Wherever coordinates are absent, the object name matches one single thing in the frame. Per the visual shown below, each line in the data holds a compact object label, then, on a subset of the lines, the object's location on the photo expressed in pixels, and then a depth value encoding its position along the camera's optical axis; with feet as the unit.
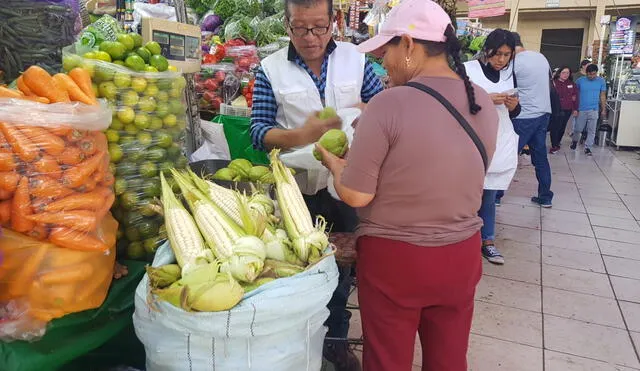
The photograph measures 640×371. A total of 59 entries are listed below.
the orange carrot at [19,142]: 4.40
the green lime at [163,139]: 6.33
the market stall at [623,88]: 34.86
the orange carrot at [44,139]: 4.50
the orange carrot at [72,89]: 5.05
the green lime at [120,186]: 5.93
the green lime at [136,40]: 6.60
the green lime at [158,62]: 6.47
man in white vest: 7.32
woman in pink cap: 5.01
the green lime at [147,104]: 6.08
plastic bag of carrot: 4.42
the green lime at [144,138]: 6.12
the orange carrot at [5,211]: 4.44
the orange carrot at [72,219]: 4.51
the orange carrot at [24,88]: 4.96
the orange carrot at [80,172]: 4.71
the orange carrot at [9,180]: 4.38
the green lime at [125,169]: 5.99
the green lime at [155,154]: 6.23
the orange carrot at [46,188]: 4.50
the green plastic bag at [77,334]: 4.38
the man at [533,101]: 17.63
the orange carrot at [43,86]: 4.90
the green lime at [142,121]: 6.04
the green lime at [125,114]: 5.89
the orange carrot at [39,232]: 4.53
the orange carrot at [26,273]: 4.42
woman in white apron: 12.89
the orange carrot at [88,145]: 4.89
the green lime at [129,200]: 6.00
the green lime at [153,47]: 6.73
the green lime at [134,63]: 6.15
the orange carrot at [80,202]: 4.60
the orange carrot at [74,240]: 4.56
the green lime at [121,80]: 5.90
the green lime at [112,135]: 5.87
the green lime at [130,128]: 6.03
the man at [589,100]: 33.99
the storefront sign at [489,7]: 27.12
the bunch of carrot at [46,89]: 4.83
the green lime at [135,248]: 6.12
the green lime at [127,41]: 6.45
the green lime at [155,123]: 6.26
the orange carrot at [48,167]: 4.53
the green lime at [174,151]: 6.57
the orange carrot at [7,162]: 4.34
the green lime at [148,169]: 6.16
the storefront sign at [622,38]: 41.68
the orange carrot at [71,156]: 4.70
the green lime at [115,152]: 5.84
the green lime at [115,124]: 5.92
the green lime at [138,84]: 6.03
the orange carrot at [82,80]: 5.27
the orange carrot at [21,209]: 4.43
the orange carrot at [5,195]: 4.40
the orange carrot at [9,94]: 4.62
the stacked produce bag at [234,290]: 4.01
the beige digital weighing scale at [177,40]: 7.97
